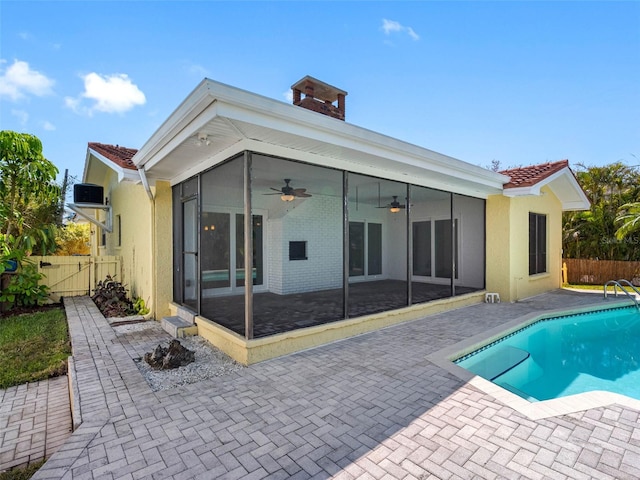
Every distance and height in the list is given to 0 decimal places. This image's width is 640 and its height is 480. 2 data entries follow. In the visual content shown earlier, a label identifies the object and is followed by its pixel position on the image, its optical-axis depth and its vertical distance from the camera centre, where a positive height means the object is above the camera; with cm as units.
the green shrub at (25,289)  854 -126
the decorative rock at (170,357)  473 -167
